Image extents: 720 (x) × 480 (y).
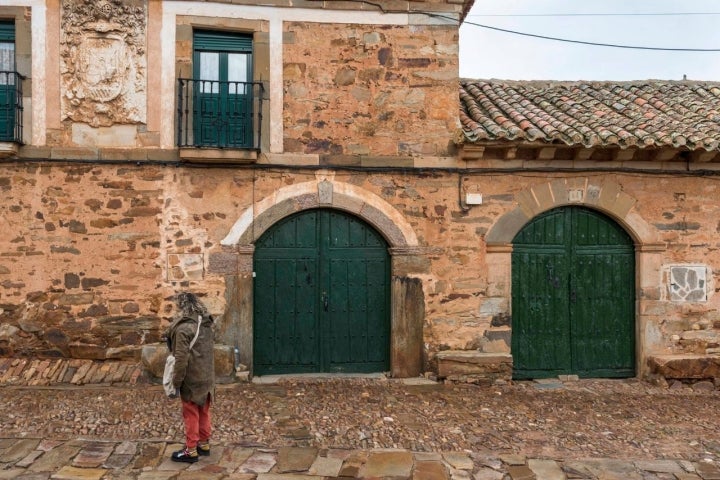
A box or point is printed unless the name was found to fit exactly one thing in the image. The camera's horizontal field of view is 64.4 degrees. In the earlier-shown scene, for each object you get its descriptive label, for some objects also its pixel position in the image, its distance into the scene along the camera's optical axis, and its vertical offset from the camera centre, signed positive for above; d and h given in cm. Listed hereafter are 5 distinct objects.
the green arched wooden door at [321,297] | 716 -68
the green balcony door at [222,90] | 699 +190
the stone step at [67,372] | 655 -150
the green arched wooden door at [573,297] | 732 -71
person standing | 438 -96
